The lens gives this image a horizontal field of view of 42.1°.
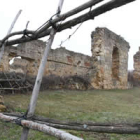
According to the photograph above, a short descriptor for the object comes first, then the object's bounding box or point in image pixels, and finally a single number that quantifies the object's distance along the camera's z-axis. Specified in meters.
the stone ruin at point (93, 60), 9.28
